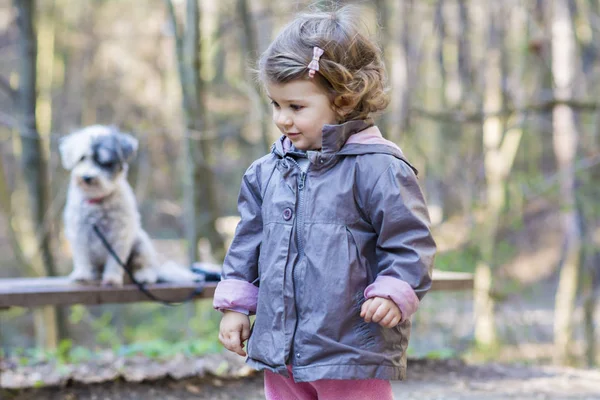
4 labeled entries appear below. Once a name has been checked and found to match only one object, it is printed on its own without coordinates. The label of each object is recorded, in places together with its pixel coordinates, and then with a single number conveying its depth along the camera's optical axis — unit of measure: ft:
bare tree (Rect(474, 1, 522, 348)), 31.60
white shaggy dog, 14.23
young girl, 7.43
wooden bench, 13.38
